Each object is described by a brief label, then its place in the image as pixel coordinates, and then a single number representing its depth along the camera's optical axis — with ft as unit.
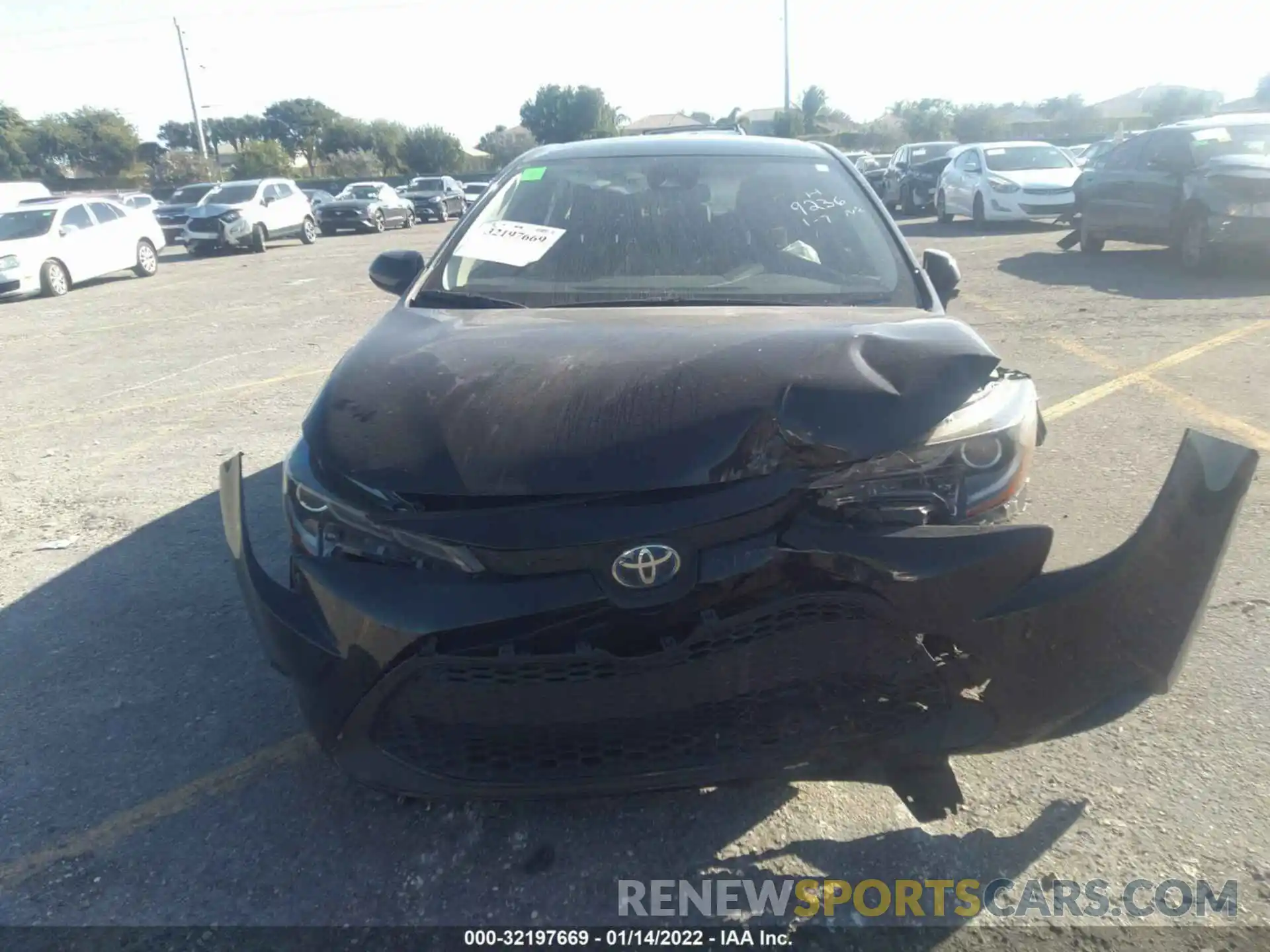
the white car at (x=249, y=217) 75.46
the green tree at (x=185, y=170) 173.37
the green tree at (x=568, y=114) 231.71
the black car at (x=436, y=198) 114.62
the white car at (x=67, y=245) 51.03
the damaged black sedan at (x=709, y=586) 6.84
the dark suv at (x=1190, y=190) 34.09
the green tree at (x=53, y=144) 198.59
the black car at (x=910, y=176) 76.28
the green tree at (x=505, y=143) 225.41
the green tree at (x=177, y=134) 294.05
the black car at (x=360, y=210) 97.35
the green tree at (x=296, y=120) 289.53
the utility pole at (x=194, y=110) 167.53
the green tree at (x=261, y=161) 185.26
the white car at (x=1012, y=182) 55.77
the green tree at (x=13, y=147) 194.70
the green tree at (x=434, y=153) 221.87
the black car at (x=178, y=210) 90.07
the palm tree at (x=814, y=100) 254.68
